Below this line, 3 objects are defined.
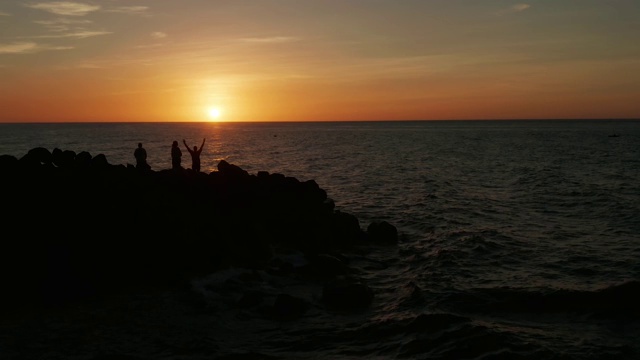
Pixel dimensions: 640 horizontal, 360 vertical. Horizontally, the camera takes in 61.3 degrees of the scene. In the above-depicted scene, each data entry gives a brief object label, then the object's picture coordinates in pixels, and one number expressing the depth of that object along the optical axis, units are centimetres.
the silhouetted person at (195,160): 2685
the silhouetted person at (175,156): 2650
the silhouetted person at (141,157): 2488
